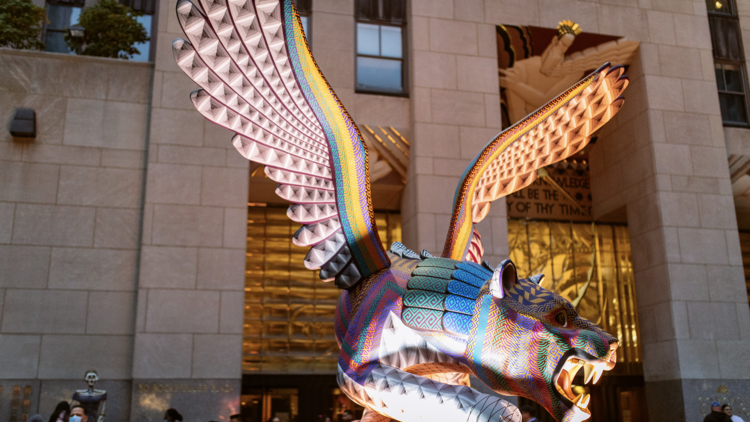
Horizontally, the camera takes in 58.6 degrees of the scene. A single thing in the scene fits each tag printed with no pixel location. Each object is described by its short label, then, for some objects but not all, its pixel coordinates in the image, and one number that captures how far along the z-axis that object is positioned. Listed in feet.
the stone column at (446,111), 39.83
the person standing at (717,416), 27.30
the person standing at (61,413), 24.38
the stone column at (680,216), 40.83
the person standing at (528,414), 22.98
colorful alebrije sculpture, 13.08
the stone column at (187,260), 34.35
